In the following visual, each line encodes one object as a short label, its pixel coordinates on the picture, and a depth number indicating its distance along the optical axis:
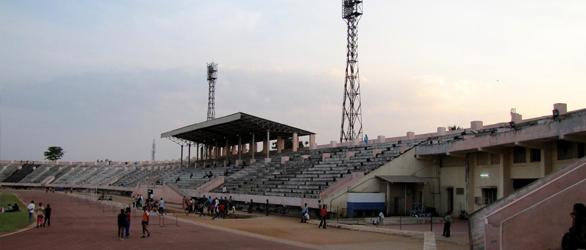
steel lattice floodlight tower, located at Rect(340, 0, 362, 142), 61.16
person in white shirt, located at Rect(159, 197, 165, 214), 41.09
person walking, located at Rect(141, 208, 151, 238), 27.94
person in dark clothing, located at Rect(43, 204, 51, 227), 32.84
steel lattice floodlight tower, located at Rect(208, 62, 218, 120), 92.56
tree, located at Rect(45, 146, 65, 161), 180.00
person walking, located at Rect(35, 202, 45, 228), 32.68
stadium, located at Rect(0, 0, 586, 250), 18.84
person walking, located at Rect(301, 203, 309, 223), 38.47
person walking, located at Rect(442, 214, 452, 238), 26.50
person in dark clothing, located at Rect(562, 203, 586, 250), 13.23
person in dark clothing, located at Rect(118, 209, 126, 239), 27.21
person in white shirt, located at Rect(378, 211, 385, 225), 34.82
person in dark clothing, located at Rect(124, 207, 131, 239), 27.42
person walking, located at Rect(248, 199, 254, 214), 49.47
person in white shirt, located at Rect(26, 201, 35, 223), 35.17
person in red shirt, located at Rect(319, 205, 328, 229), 33.88
